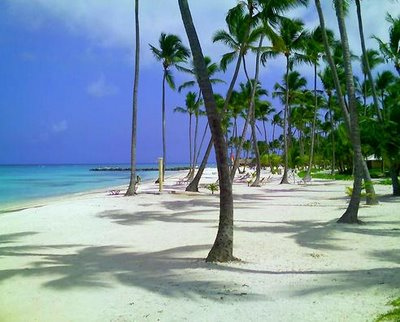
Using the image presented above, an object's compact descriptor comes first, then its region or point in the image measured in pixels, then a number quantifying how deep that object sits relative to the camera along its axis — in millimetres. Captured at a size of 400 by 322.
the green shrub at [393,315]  4049
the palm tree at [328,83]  35291
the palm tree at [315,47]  23944
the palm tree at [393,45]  20448
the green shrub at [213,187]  22562
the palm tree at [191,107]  45281
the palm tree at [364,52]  15999
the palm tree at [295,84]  35750
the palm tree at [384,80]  29786
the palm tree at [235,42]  20281
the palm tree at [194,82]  33591
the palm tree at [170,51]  29944
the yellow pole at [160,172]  23375
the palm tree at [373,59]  28734
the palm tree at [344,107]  11566
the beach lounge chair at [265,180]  33884
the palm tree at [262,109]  44125
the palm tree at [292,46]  26219
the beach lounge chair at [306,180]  32981
